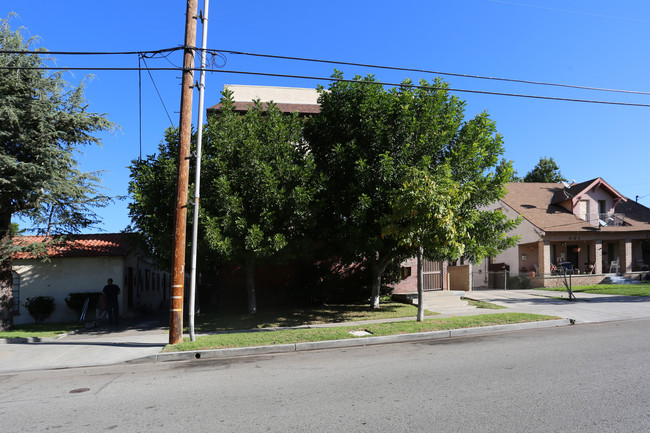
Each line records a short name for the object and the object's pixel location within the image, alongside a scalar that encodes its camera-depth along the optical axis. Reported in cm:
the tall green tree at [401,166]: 1195
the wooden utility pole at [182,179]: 1026
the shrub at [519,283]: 2461
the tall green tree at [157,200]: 1313
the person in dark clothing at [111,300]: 1578
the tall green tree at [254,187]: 1214
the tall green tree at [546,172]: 4594
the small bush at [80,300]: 1752
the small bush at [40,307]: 1720
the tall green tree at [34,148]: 1453
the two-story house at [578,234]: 2583
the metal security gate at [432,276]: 1973
